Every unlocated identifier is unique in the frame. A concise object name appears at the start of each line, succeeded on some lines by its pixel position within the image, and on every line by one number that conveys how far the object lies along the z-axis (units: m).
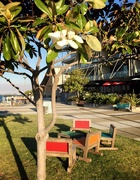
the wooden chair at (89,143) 6.68
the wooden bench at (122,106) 21.85
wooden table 8.13
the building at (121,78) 29.77
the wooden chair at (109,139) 7.81
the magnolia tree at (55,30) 1.54
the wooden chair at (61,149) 5.99
